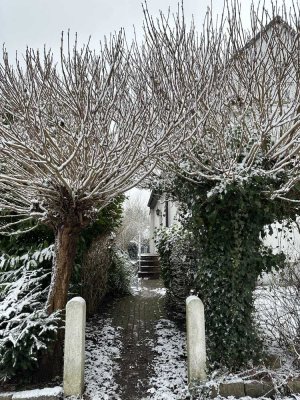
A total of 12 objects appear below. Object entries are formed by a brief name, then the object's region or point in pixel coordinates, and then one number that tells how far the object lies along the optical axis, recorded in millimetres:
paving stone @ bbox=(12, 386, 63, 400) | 4426
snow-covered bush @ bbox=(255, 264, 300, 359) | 5246
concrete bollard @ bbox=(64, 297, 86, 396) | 4609
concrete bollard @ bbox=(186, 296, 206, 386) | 4703
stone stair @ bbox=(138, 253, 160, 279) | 13961
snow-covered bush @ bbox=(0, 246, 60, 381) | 4676
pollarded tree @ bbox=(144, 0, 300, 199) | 5078
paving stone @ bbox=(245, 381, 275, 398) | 4648
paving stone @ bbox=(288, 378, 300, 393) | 4652
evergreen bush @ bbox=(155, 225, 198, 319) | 6848
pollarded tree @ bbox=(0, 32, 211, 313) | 4855
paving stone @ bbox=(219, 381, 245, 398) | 4617
